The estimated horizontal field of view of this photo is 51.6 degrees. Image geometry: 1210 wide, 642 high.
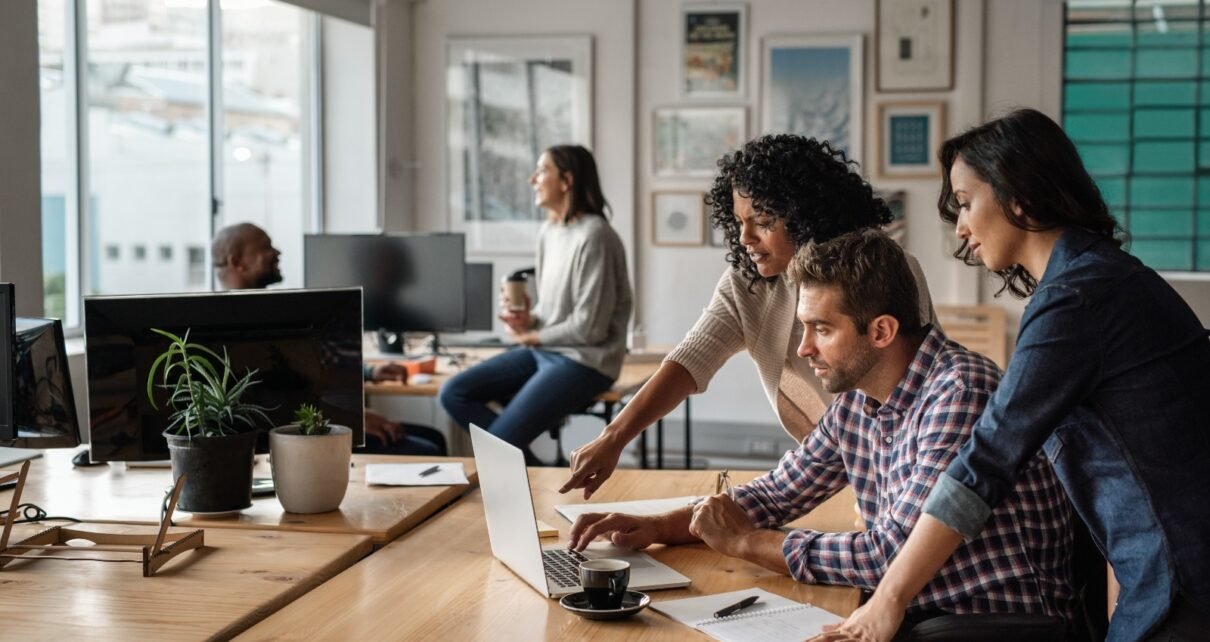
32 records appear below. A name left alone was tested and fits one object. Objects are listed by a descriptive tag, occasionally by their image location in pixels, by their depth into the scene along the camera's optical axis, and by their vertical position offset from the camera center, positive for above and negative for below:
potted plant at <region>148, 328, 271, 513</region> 2.24 -0.34
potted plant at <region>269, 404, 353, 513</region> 2.26 -0.39
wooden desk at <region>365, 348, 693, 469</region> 4.63 -0.51
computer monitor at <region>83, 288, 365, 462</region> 2.36 -0.20
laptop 1.80 -0.44
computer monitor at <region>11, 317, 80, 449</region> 2.27 -0.26
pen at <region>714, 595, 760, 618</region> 1.74 -0.51
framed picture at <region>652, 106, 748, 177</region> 6.45 +0.58
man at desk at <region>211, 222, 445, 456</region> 3.89 -0.03
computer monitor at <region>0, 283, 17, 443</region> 2.21 -0.21
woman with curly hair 2.47 -0.07
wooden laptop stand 1.93 -0.47
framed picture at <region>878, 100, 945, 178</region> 6.25 +0.56
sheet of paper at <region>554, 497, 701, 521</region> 2.31 -0.48
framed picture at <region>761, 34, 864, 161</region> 6.30 +0.82
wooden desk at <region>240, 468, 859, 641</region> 1.67 -0.51
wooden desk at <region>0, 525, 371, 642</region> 1.65 -0.50
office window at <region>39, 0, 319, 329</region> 4.55 +0.50
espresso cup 1.74 -0.47
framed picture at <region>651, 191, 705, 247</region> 6.55 +0.16
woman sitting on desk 4.55 -0.29
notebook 1.66 -0.51
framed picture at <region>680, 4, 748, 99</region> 6.40 +1.02
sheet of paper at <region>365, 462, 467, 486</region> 2.56 -0.48
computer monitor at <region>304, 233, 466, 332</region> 4.98 -0.10
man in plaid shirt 1.80 -0.35
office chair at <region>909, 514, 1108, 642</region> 1.71 -0.52
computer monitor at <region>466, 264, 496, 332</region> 5.40 -0.20
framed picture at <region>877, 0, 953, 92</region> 6.18 +1.02
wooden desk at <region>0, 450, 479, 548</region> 2.22 -0.49
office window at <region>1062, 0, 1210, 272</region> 6.16 +0.68
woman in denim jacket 1.62 -0.22
